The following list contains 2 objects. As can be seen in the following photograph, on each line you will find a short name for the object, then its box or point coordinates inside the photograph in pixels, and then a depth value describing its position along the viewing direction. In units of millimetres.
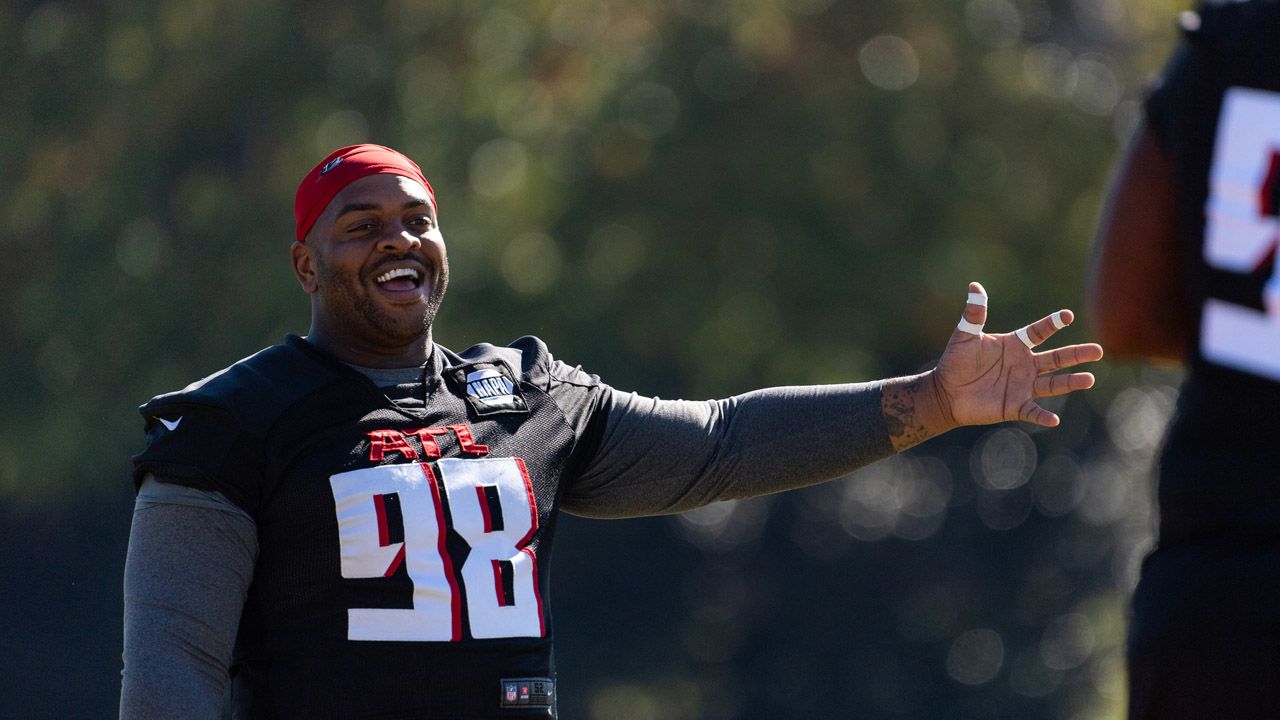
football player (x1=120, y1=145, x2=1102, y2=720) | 14759
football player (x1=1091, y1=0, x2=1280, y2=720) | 14184
